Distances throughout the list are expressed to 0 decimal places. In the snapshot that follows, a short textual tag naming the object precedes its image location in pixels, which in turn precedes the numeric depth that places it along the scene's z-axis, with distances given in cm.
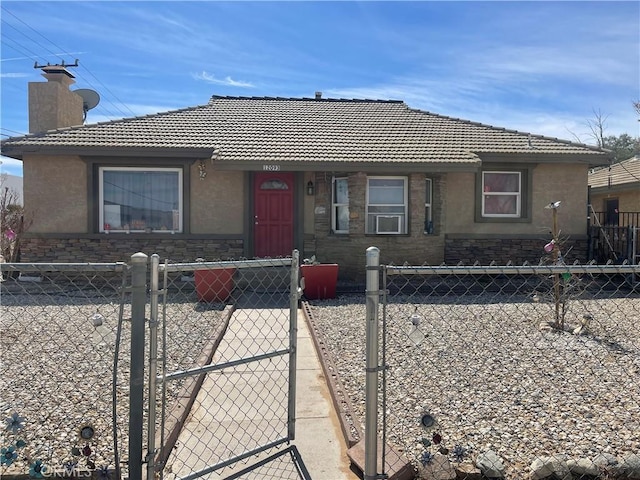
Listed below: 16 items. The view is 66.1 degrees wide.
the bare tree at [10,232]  1206
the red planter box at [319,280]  1023
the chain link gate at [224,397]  331
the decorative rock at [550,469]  328
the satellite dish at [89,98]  1653
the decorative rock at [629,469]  333
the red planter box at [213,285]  972
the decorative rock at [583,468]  332
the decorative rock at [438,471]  322
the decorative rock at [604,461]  336
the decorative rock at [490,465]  330
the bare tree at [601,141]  3522
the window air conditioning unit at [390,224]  1268
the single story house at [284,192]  1197
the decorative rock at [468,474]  329
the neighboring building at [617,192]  1705
